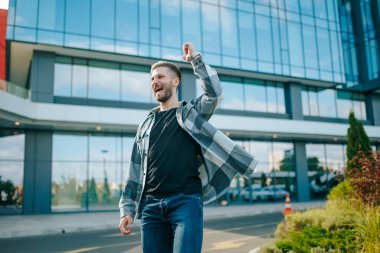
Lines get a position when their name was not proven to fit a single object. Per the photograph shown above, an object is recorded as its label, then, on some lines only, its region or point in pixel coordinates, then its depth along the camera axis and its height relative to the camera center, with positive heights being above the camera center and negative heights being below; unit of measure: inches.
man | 98.7 +3.5
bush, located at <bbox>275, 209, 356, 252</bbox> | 210.1 -38.0
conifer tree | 466.0 +44.7
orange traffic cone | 511.9 -46.3
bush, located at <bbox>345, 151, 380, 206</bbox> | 292.2 -7.0
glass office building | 722.2 +229.7
